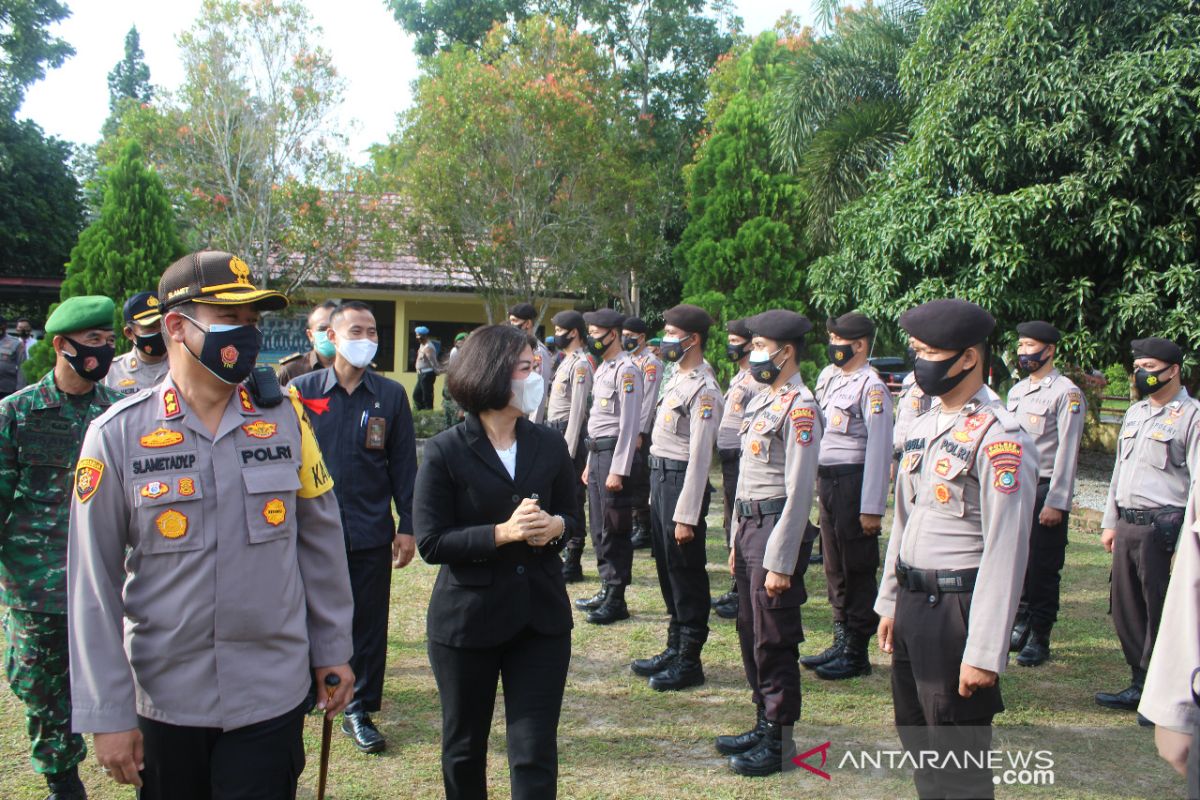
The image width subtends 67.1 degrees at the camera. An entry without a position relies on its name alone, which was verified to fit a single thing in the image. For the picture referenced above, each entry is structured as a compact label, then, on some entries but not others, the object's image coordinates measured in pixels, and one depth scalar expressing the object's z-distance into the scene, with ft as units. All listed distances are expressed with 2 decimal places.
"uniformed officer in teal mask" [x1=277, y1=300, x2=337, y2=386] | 16.34
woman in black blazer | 9.63
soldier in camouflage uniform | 11.84
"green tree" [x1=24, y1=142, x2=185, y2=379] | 41.06
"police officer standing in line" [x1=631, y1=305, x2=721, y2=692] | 16.76
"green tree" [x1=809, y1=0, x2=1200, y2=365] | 32.48
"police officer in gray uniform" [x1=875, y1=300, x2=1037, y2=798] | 9.86
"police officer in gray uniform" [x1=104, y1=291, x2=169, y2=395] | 15.43
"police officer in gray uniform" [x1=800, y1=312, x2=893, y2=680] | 18.28
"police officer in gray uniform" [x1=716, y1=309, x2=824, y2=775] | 13.67
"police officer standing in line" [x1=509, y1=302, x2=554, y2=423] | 28.73
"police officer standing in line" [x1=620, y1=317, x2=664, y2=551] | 23.76
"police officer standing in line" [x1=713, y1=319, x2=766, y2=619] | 22.23
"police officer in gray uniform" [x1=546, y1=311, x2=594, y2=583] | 25.54
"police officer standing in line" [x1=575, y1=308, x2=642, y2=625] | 21.27
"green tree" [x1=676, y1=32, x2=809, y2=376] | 53.67
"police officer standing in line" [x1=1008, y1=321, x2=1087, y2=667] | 19.35
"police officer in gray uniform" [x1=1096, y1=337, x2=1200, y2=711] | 16.78
